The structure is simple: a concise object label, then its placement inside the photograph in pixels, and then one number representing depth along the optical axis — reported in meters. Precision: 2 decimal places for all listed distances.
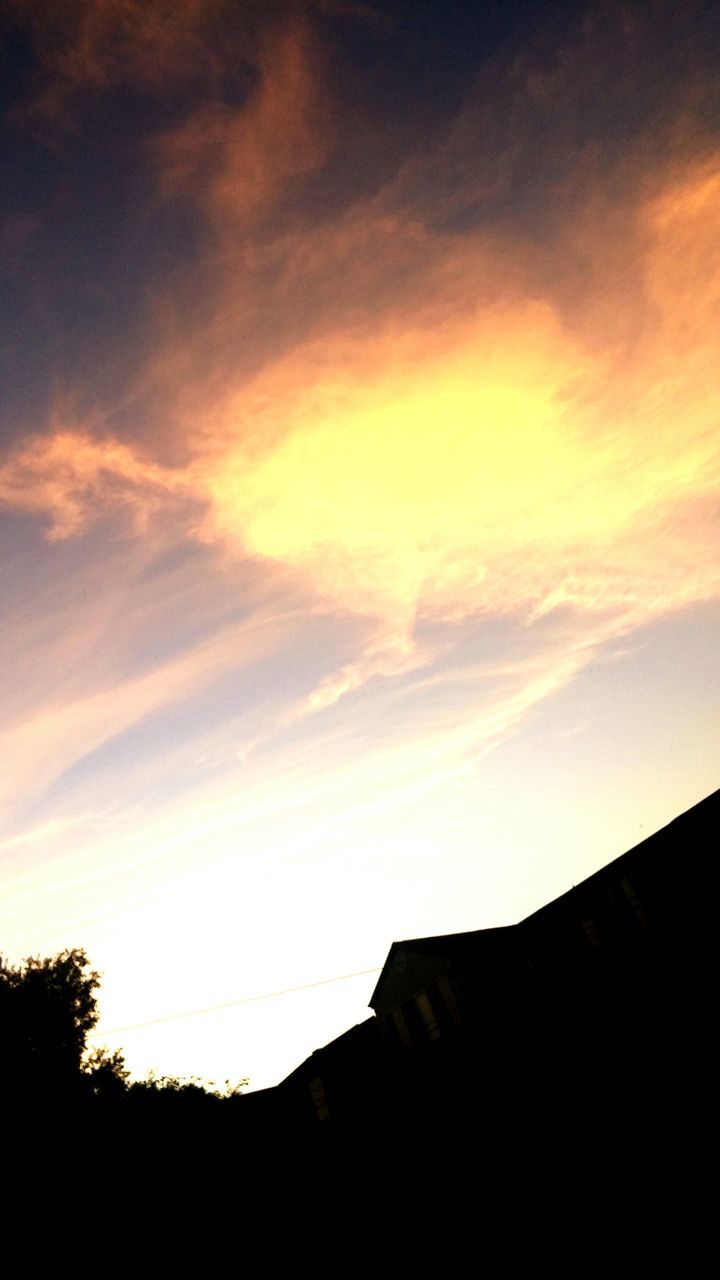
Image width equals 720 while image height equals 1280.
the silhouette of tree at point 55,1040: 35.47
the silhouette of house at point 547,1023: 17.72
